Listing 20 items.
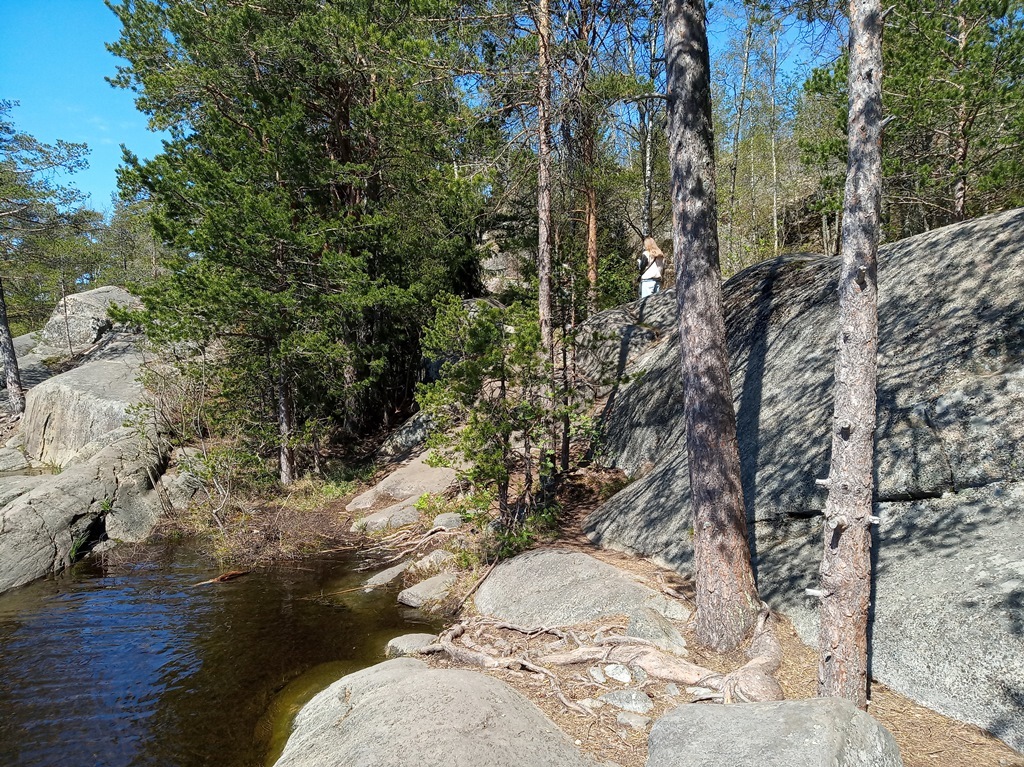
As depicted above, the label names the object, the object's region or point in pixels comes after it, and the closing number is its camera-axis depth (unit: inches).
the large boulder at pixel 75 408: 618.2
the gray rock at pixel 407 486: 497.4
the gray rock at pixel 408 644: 246.5
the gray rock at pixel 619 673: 182.1
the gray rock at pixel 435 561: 350.6
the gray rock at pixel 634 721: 160.8
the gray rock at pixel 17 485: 447.8
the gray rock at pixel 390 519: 447.5
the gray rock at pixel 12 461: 660.1
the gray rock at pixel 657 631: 194.9
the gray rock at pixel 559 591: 224.4
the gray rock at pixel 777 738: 109.0
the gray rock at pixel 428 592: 313.3
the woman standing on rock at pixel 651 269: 518.3
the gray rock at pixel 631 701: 168.5
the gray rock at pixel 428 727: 138.9
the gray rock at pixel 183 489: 502.6
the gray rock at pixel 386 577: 349.7
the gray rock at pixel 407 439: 605.8
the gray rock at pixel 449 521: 397.7
